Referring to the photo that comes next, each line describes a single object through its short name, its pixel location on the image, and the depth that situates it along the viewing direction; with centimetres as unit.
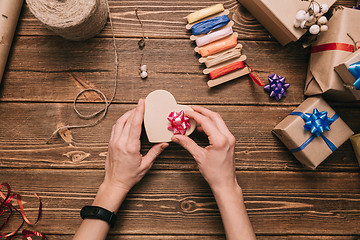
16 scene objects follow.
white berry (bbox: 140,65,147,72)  103
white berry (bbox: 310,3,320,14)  92
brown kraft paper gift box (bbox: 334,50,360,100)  87
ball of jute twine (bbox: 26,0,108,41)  87
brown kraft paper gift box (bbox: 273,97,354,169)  95
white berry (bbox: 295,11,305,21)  92
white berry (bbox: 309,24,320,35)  92
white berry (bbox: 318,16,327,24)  92
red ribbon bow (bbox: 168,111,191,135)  91
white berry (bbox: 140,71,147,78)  103
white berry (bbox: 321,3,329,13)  92
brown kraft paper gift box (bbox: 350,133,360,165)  101
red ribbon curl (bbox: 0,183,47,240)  98
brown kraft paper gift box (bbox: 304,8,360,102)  93
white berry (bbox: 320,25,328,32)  93
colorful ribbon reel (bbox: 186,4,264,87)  103
